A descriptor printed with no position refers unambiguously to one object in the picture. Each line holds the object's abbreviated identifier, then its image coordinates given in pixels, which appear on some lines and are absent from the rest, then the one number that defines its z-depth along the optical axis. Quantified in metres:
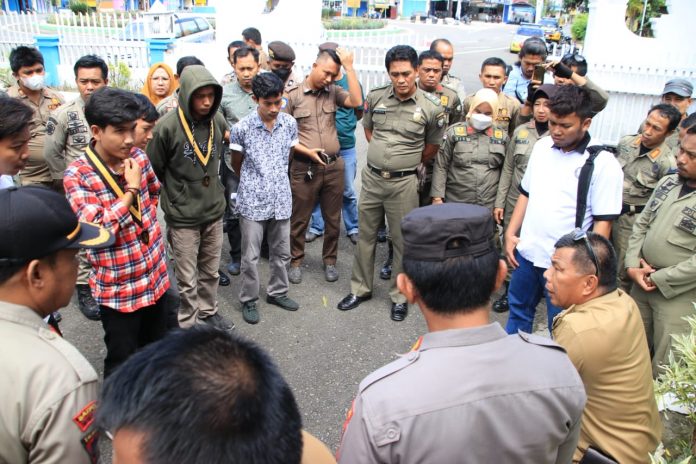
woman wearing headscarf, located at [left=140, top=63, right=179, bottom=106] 5.06
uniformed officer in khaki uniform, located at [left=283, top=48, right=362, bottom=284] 4.73
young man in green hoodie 3.58
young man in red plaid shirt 2.82
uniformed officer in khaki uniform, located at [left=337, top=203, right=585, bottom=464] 1.37
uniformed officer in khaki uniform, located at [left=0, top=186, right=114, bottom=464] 1.31
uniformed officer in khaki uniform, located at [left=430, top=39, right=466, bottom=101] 5.72
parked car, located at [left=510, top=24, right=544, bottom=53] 26.46
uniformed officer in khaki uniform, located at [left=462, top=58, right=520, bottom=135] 4.93
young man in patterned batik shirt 4.09
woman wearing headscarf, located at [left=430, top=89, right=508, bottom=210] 4.49
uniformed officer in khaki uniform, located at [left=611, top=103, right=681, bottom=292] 4.09
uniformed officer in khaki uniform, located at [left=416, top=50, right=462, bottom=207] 4.90
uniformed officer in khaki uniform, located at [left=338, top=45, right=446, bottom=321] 4.33
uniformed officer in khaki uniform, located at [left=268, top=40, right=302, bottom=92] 5.51
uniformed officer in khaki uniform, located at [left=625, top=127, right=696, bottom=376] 3.15
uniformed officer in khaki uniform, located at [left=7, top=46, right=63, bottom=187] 4.55
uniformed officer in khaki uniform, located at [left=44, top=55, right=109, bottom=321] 4.11
